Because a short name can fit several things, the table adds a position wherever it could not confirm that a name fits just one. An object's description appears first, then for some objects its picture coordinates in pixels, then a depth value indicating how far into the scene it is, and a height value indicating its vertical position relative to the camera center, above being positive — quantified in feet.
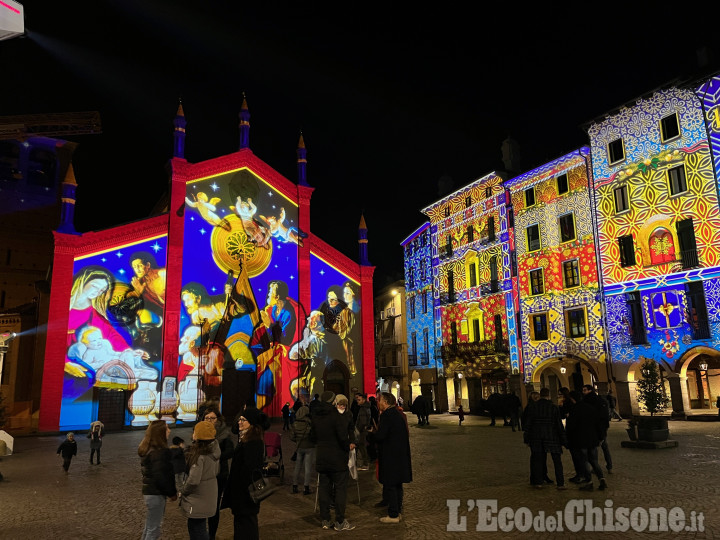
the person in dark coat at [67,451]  44.11 -4.88
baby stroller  37.04 -4.31
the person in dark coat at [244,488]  19.47 -3.69
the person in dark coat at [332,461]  24.97 -3.58
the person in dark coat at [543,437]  30.94 -3.37
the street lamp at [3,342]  63.21 +5.96
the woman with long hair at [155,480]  19.49 -3.29
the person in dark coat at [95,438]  48.39 -4.26
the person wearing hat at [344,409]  28.33 -1.36
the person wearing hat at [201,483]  18.43 -3.26
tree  56.85 -1.45
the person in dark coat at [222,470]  21.79 -3.43
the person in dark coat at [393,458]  25.23 -3.55
